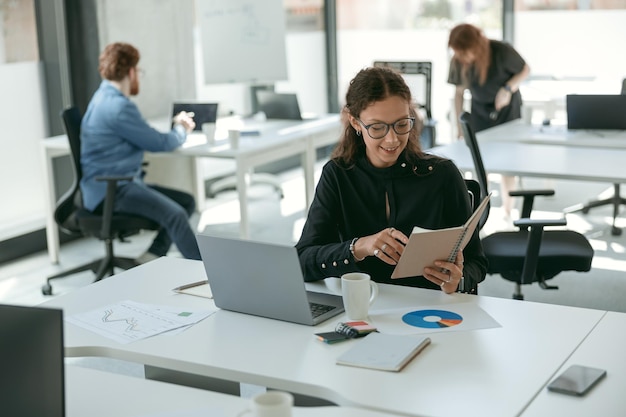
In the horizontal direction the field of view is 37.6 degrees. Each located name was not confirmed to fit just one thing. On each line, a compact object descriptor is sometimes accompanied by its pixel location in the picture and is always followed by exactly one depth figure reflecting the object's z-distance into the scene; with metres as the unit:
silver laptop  2.24
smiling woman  2.73
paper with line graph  2.34
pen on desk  2.70
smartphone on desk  1.87
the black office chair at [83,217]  4.71
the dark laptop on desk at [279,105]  6.28
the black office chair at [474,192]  3.21
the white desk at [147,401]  1.83
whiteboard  6.43
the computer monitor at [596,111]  5.26
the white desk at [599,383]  1.80
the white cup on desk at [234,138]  5.25
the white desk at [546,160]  4.32
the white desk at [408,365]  1.89
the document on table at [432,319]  2.29
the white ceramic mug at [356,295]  2.33
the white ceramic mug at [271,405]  1.46
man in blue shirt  4.82
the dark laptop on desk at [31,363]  1.57
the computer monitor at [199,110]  5.62
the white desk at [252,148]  5.21
